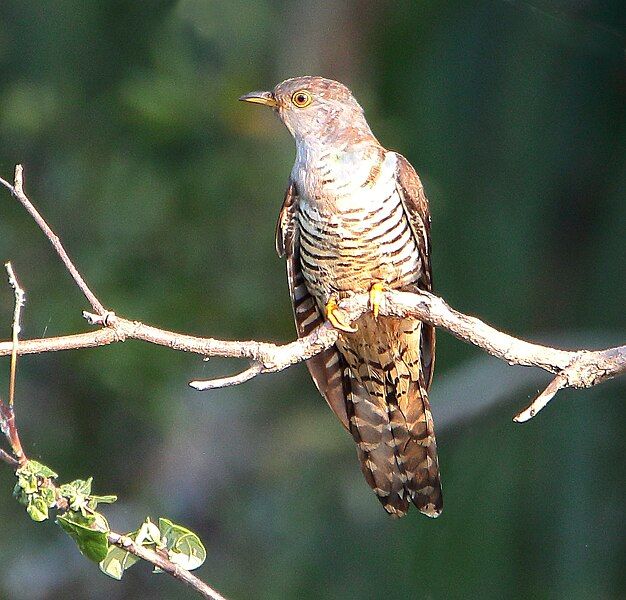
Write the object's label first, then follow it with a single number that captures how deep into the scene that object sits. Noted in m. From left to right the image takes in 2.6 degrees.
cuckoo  7.70
